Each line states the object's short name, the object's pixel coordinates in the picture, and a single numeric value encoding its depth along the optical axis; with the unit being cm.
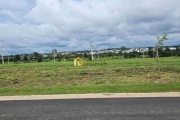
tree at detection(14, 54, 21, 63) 8318
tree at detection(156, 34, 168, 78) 1916
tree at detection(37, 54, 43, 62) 8258
